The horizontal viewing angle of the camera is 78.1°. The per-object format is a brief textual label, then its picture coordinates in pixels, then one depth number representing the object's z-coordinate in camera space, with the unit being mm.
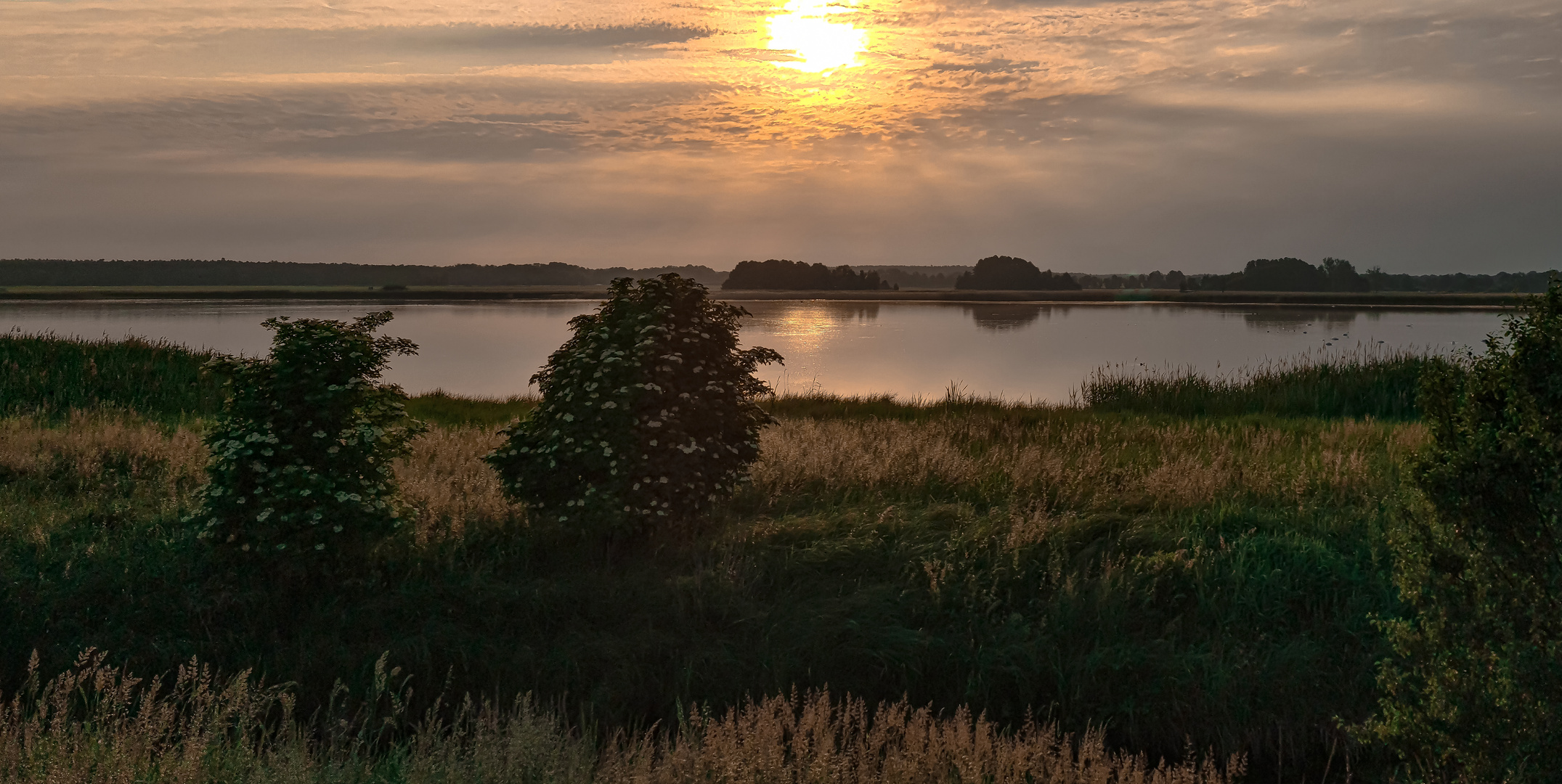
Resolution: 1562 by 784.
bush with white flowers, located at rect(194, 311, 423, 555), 9227
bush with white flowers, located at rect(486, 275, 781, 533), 9914
